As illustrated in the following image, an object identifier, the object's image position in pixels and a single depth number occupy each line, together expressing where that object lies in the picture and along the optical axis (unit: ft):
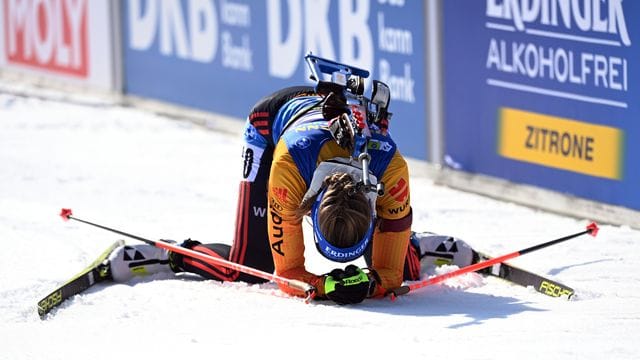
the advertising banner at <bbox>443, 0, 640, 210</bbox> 49.01
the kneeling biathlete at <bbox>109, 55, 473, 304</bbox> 35.86
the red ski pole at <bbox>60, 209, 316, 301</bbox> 37.58
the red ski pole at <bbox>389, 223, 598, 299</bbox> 38.55
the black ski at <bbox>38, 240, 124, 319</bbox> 39.04
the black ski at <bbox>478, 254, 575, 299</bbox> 38.96
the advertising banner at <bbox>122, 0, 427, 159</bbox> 60.44
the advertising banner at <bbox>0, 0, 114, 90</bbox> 84.94
